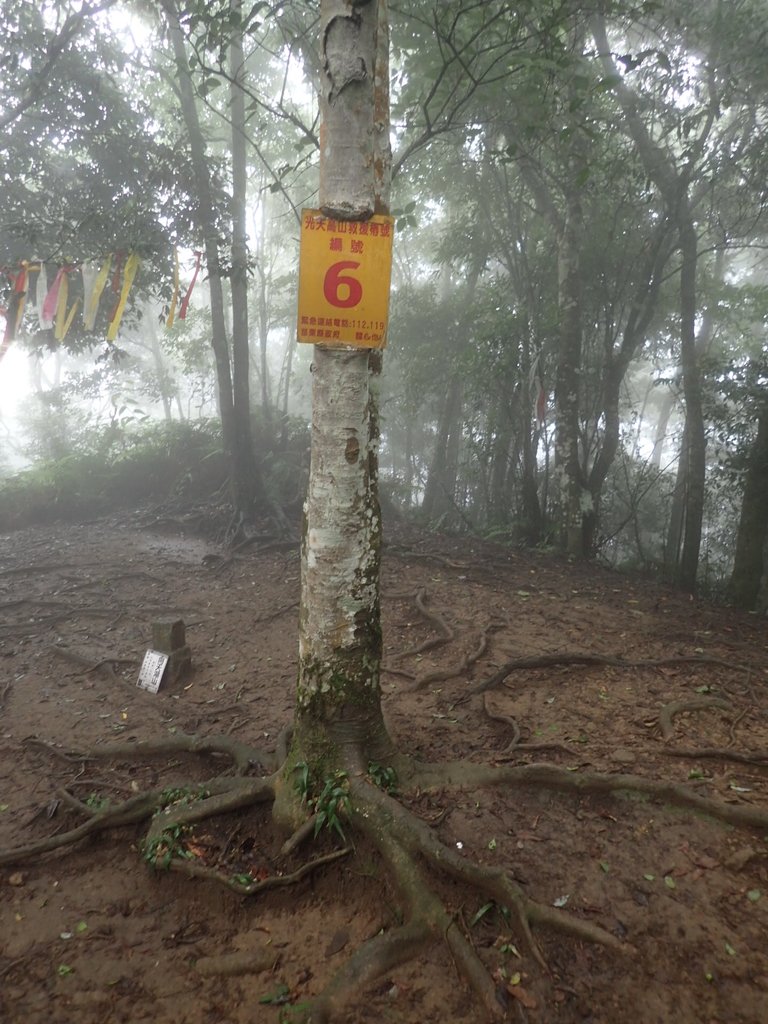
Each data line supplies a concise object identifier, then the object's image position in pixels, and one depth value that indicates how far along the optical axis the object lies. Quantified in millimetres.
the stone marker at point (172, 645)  5730
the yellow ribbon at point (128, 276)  7805
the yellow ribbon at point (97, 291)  7641
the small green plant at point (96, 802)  3717
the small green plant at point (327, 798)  3000
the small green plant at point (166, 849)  3089
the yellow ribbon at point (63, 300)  7840
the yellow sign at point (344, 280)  2811
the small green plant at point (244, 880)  2880
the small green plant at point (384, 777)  3277
